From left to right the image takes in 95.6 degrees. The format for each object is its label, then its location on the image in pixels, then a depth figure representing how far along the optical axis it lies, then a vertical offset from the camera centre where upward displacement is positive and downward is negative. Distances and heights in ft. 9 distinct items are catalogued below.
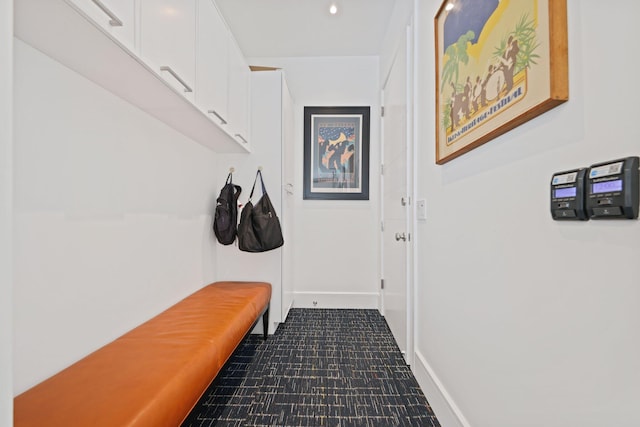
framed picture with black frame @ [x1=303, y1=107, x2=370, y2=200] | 9.91 +2.24
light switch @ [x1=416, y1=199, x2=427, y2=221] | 5.29 +0.15
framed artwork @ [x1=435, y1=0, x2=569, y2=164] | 2.25 +1.51
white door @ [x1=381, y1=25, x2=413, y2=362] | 6.32 +0.30
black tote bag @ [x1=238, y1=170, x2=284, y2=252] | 7.13 -0.32
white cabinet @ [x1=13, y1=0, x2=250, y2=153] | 2.77 +1.84
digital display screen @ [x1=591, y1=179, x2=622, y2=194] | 1.70 +0.19
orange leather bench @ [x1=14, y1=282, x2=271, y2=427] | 2.66 -1.79
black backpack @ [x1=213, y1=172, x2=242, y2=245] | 7.22 +0.03
